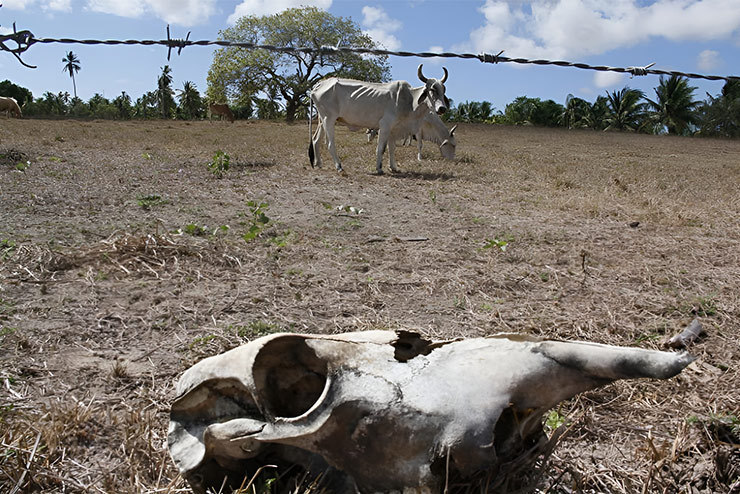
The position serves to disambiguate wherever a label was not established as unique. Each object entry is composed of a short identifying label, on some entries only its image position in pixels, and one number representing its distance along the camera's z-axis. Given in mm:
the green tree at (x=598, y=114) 58031
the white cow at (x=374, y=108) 11305
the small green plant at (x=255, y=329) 3137
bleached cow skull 1488
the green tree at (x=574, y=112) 60562
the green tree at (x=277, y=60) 34625
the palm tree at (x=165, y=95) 53906
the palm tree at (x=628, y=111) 55562
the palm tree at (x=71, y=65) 69250
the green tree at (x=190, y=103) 55678
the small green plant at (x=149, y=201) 6531
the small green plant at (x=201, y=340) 3025
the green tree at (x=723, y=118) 35281
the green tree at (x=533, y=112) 58031
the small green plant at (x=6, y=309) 3309
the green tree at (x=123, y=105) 52259
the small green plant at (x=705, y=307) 3662
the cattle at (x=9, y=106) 28125
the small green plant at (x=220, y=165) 9352
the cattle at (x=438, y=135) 13008
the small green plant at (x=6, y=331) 3029
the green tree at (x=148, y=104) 57838
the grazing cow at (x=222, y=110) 34062
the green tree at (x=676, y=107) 51844
